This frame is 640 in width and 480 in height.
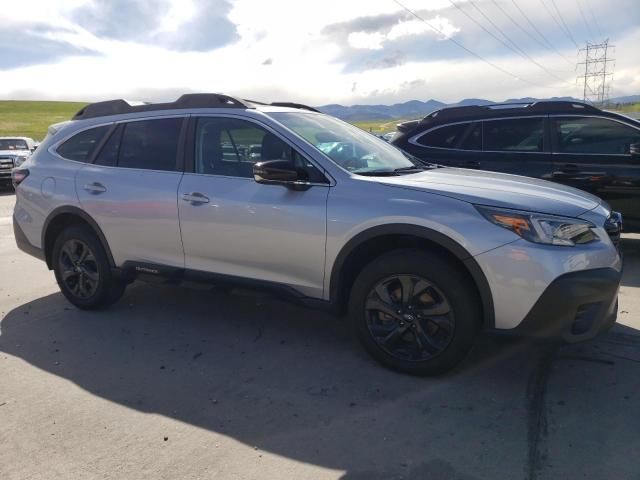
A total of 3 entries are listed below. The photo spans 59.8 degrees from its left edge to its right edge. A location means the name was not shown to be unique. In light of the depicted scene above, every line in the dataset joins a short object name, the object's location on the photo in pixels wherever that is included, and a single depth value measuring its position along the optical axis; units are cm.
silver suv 315
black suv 617
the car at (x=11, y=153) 1712
